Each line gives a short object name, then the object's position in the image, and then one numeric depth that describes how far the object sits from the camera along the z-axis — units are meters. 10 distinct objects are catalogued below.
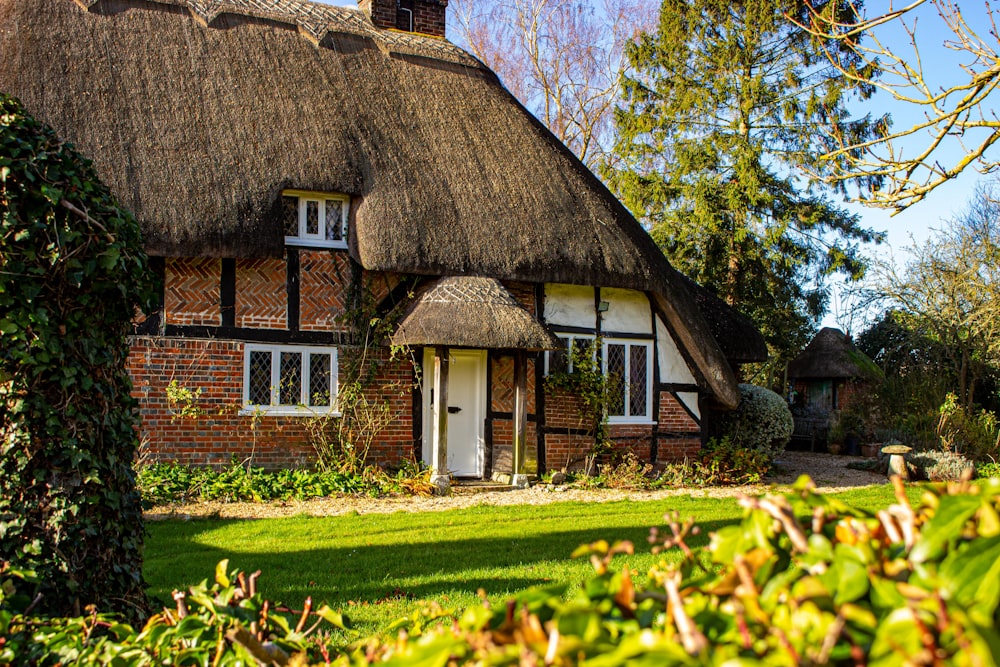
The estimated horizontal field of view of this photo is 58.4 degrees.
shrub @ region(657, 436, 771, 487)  13.64
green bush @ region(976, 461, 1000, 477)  15.23
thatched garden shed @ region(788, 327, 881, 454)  22.00
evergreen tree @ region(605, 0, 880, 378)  20.12
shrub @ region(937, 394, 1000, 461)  17.12
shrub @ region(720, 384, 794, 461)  15.31
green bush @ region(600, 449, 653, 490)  12.78
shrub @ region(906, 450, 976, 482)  14.52
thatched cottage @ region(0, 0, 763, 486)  11.31
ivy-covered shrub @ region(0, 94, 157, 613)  3.51
